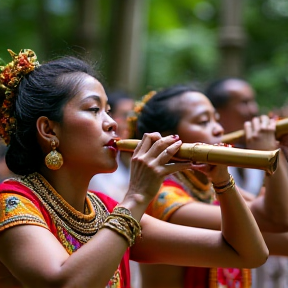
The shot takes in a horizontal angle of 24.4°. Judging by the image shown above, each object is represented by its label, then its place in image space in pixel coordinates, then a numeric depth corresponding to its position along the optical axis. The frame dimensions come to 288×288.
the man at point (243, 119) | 5.49
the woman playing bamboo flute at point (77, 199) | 2.45
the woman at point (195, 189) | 3.51
